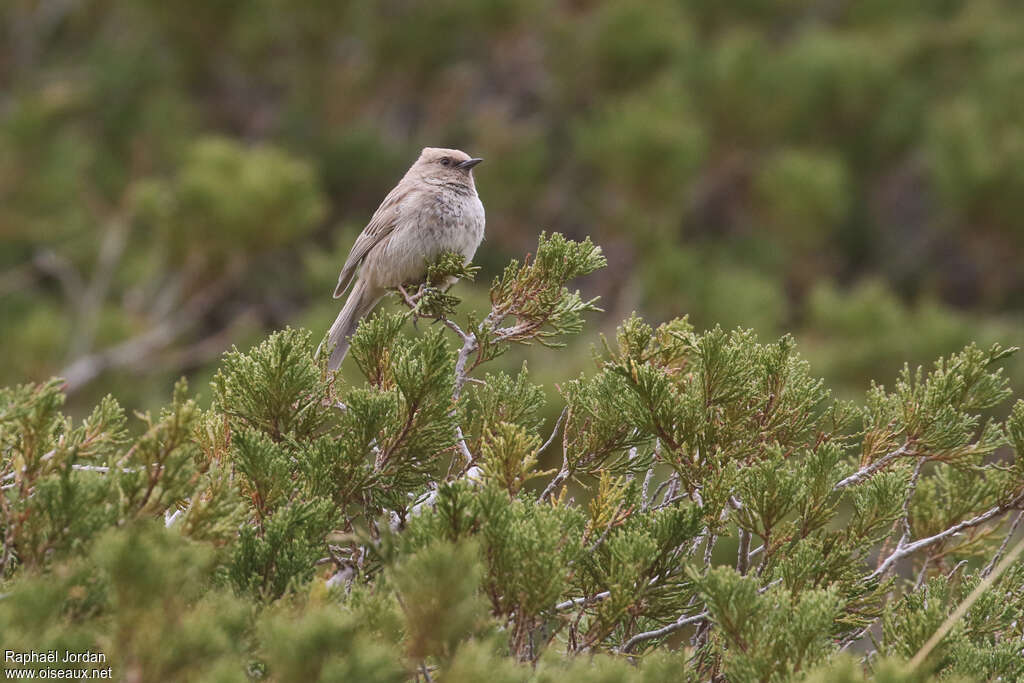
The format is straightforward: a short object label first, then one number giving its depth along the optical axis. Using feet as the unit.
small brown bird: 31.35
